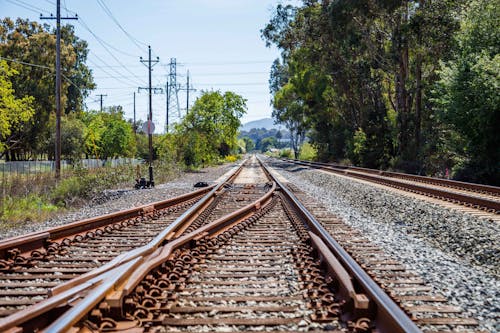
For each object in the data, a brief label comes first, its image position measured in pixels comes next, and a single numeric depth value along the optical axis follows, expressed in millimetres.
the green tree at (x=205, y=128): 34312
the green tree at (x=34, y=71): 43781
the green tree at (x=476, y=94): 16688
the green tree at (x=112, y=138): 53438
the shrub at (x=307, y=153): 61275
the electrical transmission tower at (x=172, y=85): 54494
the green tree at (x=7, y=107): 29797
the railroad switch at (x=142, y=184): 16797
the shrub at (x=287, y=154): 88438
